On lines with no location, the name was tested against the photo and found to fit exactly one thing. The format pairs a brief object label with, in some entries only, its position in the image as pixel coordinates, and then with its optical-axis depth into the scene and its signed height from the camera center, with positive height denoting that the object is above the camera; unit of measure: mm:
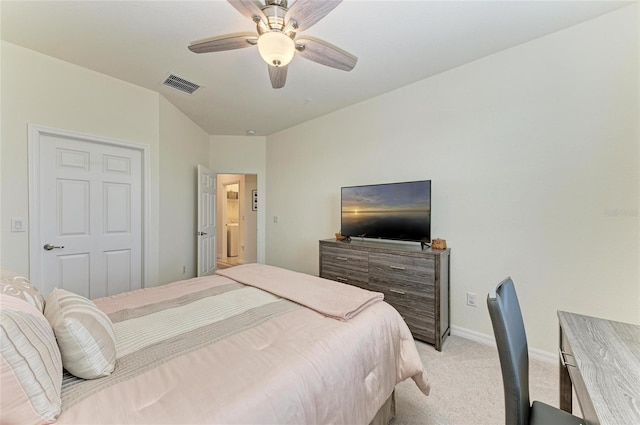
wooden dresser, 2338 -677
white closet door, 2551 -88
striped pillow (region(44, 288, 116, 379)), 868 -453
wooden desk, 652 -482
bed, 739 -565
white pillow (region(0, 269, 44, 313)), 936 -304
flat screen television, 2594 -18
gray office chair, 915 -580
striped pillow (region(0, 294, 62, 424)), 649 -437
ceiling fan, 1469 +1100
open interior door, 4039 -213
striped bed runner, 893 -561
